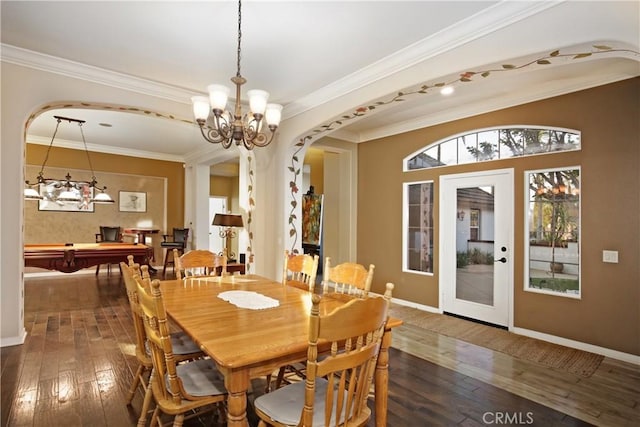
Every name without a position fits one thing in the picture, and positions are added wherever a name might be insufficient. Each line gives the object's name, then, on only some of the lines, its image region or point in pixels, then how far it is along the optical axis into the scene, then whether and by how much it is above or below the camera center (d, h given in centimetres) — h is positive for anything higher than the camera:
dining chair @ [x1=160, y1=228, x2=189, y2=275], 757 -47
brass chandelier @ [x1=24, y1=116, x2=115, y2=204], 579 +64
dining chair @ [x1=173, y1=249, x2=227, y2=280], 303 -37
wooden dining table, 134 -53
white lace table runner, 209 -51
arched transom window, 373 +96
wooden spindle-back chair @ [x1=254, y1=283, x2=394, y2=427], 125 -55
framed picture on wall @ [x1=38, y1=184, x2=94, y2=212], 704 +42
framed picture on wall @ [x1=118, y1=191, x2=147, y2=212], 795 +47
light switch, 327 -32
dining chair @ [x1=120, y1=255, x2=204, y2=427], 184 -81
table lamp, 508 +1
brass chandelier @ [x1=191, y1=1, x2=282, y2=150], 236 +80
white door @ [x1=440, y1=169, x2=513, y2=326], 414 -28
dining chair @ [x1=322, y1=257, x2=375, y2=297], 226 -38
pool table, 464 -51
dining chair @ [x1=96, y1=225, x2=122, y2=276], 711 -30
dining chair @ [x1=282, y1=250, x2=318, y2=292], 277 -40
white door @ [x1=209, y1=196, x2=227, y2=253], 1075 -25
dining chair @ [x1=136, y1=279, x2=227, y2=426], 147 -76
